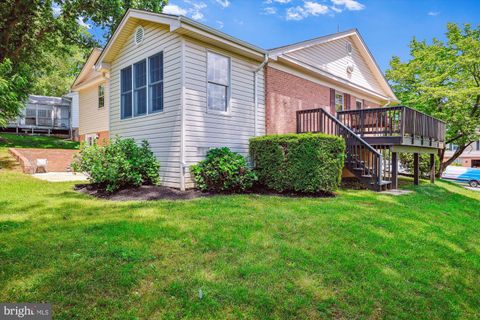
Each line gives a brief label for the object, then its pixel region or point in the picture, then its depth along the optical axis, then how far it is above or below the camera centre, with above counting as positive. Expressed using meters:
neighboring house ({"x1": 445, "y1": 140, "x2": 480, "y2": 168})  34.84 +0.39
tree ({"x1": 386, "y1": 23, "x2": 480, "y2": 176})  17.80 +5.01
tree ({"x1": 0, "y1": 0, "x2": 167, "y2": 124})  13.72 +6.81
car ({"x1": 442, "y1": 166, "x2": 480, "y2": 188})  20.52 -1.11
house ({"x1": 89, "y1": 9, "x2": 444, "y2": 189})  8.33 +1.96
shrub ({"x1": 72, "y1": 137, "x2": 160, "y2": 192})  7.56 -0.19
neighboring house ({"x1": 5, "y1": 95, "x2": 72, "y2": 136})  24.23 +3.37
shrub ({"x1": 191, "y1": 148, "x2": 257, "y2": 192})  7.78 -0.39
